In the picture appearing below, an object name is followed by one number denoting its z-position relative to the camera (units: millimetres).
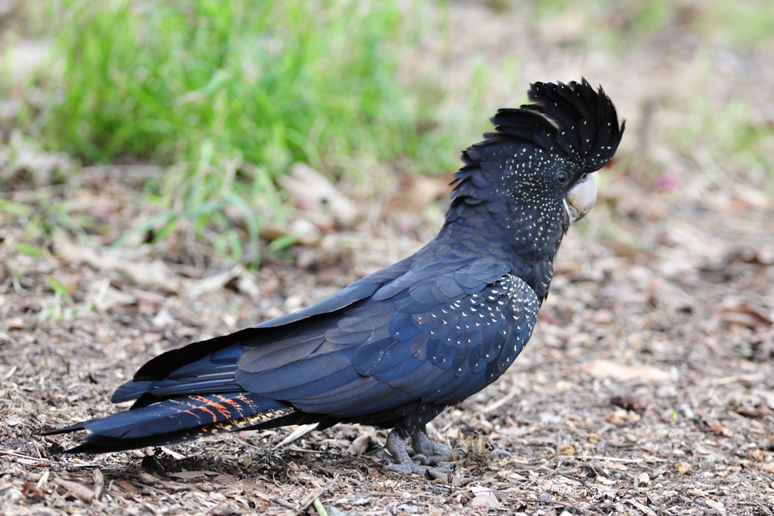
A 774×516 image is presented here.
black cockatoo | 6461
